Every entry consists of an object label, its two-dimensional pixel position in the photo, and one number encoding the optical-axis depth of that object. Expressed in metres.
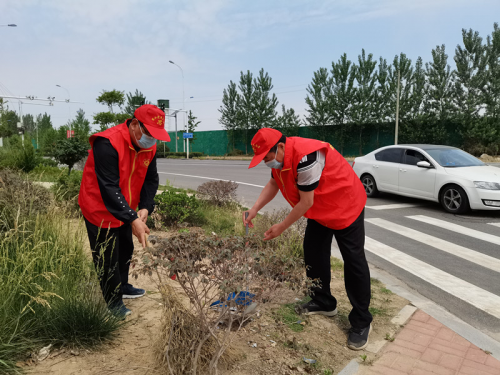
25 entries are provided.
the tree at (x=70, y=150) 13.13
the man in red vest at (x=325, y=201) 2.94
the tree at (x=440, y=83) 31.00
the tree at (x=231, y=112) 40.56
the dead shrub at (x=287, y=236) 4.91
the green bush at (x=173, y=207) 6.78
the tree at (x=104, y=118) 33.16
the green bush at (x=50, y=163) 18.00
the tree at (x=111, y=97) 33.47
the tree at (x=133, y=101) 41.94
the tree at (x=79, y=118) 16.82
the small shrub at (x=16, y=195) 4.79
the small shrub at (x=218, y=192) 8.62
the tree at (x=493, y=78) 29.80
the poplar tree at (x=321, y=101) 34.91
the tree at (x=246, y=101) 39.69
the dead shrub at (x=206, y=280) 2.34
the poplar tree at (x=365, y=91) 33.00
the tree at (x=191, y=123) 41.94
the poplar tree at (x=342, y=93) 33.91
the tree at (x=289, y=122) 37.41
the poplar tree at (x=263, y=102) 39.34
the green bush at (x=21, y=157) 11.53
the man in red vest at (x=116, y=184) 3.11
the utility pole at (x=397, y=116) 29.81
